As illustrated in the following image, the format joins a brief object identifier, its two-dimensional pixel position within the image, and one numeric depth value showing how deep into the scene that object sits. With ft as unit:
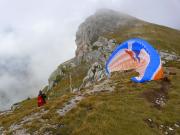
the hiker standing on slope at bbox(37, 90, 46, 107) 65.28
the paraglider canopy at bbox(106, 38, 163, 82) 60.08
